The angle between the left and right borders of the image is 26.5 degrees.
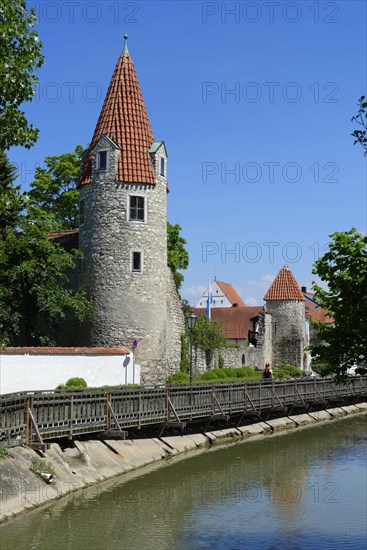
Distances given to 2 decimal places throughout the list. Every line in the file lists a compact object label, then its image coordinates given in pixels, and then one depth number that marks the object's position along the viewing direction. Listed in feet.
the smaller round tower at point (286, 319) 222.28
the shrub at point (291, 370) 202.36
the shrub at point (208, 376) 148.15
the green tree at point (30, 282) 114.52
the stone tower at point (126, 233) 125.59
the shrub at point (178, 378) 130.44
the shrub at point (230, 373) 159.63
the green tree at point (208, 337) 161.38
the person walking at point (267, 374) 125.70
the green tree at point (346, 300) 43.55
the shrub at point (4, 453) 58.65
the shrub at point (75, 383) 97.25
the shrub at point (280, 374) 188.79
